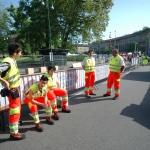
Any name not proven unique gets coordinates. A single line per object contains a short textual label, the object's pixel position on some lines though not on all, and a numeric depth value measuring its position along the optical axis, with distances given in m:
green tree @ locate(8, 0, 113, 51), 25.11
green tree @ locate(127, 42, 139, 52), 92.44
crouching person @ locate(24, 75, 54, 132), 3.88
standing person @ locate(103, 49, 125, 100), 6.45
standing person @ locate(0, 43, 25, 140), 3.14
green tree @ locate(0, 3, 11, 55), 29.72
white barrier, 4.81
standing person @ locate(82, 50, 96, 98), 6.63
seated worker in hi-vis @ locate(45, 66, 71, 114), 4.71
